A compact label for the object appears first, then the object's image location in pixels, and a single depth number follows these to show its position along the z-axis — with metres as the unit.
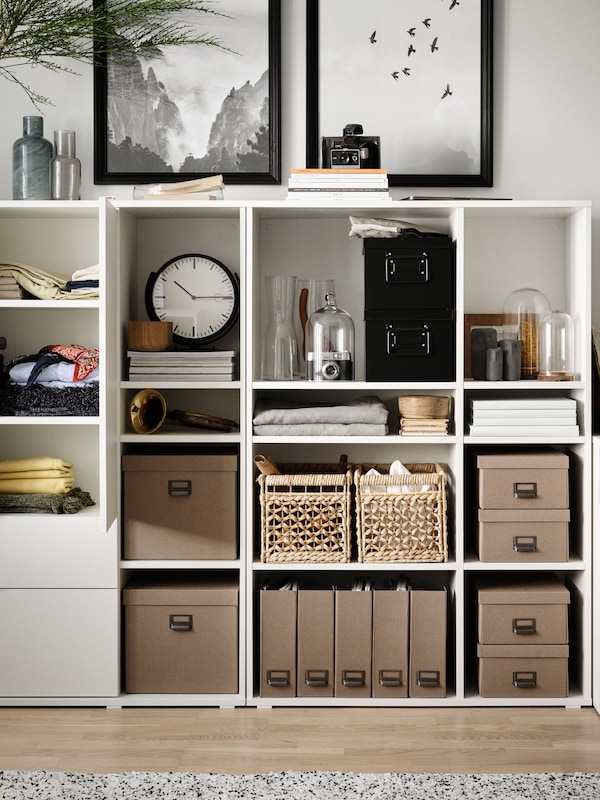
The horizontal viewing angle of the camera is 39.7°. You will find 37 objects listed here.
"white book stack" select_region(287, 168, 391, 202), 2.61
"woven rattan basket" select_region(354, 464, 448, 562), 2.63
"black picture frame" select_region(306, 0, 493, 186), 2.89
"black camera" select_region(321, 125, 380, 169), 2.67
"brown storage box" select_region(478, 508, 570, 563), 2.63
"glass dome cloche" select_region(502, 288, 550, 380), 2.72
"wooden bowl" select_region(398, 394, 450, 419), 2.66
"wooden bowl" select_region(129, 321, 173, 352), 2.67
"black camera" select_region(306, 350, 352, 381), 2.68
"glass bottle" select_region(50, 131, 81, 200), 2.75
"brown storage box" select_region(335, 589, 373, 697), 2.64
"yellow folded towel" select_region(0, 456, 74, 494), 2.70
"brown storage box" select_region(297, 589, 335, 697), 2.65
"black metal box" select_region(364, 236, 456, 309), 2.63
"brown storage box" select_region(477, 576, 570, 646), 2.64
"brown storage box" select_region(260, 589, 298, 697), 2.66
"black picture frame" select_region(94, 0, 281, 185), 2.90
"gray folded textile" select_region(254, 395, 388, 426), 2.66
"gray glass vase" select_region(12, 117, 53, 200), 2.74
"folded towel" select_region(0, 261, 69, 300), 2.65
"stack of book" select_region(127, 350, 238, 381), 2.66
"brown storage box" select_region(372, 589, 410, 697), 2.64
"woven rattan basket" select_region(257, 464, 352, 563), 2.63
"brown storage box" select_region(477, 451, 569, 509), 2.63
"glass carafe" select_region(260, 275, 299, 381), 2.78
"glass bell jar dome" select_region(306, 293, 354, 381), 2.68
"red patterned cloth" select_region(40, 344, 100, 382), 2.64
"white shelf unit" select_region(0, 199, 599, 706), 2.62
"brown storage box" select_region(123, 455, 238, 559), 2.66
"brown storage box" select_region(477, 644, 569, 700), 2.64
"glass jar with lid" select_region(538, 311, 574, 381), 2.71
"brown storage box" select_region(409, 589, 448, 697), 2.64
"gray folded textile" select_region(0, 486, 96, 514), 2.66
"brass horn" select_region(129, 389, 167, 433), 2.64
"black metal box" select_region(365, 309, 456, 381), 2.63
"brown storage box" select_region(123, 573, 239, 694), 2.67
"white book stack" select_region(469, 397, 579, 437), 2.64
